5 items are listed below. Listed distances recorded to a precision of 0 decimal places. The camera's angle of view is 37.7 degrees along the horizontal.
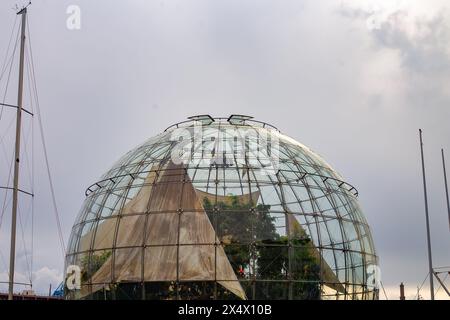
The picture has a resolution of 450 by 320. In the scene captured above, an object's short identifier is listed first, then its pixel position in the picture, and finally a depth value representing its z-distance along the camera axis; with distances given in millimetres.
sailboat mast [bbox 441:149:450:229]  42572
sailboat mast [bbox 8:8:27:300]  27953
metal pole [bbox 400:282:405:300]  45116
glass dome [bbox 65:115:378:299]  27625
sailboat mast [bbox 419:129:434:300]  39375
